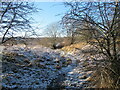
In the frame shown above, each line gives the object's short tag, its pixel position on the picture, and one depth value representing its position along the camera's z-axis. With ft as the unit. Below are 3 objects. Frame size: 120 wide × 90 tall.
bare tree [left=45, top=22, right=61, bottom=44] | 71.27
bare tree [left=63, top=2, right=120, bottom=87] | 10.23
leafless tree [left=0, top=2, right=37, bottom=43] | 12.50
